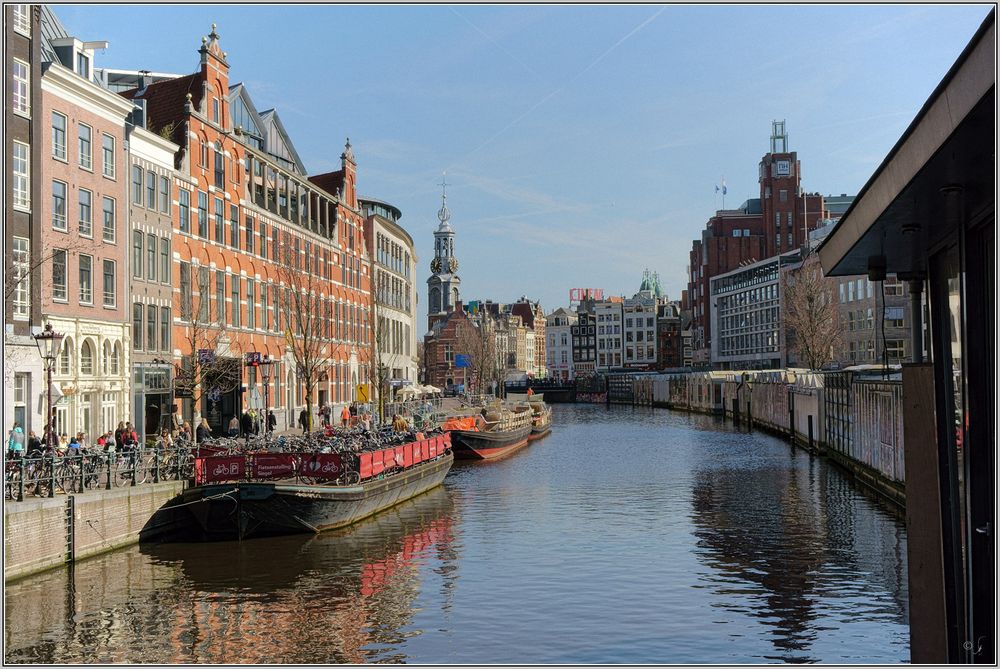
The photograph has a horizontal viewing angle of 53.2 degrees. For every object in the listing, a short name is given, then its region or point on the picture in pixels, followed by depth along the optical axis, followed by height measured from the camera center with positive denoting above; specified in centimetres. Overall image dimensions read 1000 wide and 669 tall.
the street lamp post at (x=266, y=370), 5127 +104
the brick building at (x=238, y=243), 4709 +817
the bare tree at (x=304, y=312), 4956 +440
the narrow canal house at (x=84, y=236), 3528 +583
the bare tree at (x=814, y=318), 8194 +523
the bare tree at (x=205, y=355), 4291 +164
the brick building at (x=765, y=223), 14138 +2293
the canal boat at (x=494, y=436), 5581 -301
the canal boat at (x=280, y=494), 2762 -302
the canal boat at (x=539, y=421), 7612 -298
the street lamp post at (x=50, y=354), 2635 +113
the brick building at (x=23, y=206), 3234 +621
